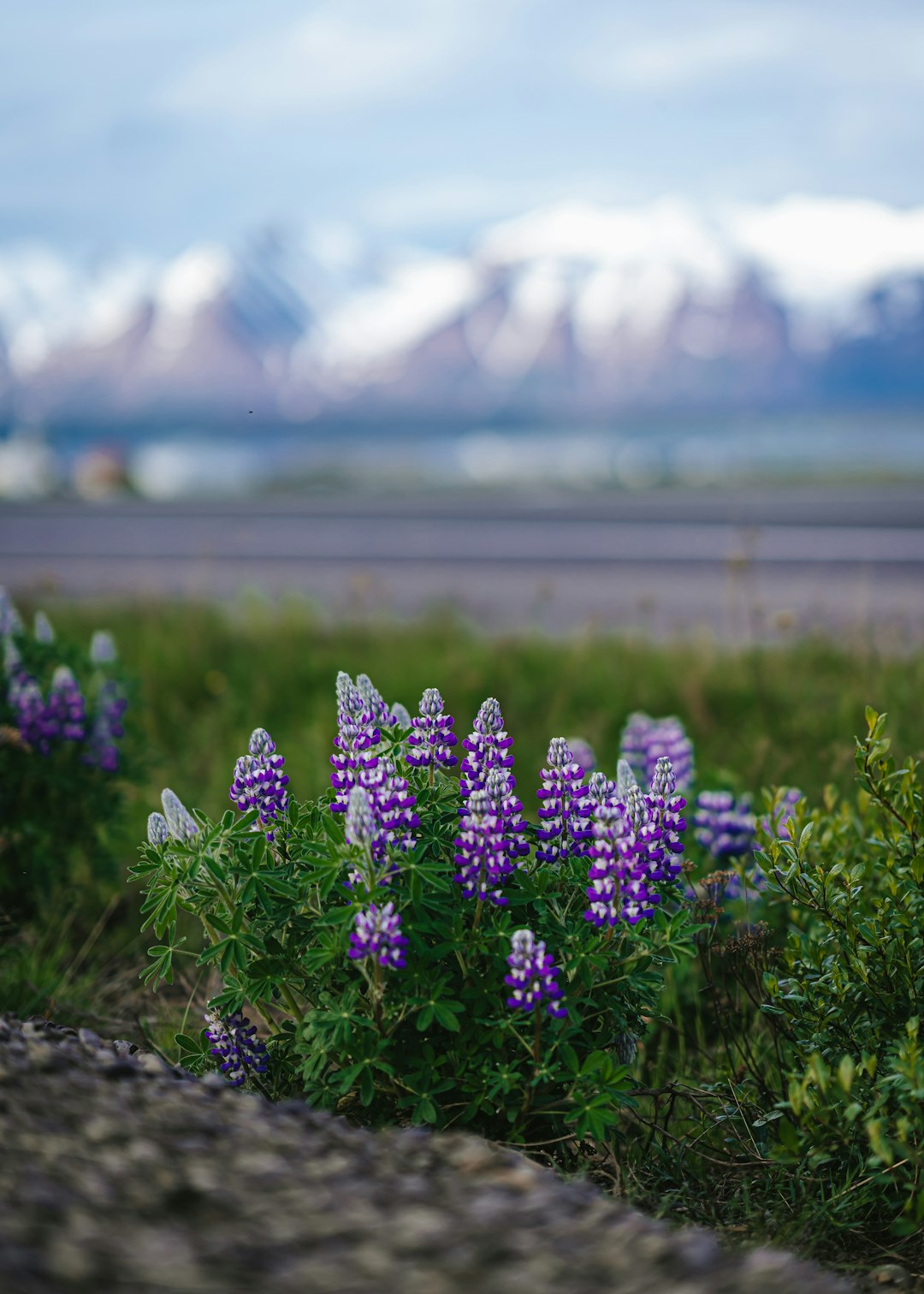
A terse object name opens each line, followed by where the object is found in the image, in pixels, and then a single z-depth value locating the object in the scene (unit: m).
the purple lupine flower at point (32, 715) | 6.61
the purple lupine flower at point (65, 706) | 6.76
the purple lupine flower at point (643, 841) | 3.88
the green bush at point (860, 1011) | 3.84
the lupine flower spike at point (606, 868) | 3.82
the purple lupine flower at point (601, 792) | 4.09
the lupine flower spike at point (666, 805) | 4.13
